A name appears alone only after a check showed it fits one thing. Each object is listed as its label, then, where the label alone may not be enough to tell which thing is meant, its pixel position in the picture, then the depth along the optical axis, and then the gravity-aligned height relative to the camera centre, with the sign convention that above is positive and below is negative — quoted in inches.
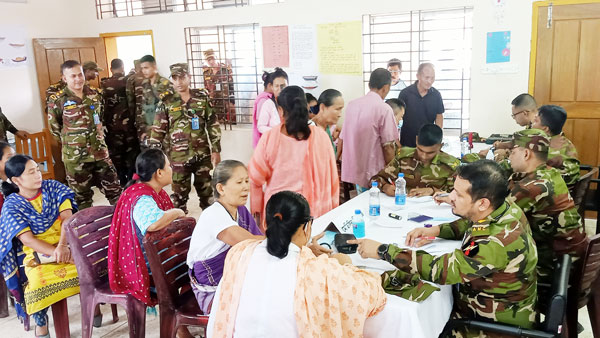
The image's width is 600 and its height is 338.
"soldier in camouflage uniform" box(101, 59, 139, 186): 235.0 -23.6
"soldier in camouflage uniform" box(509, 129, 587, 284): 96.5 -28.9
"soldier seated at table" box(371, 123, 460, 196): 125.4 -27.4
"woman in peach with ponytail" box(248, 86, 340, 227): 112.0 -21.3
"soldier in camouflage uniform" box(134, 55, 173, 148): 214.1 -10.7
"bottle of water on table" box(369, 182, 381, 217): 113.3 -31.6
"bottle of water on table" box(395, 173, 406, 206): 120.1 -31.0
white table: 71.7 -34.4
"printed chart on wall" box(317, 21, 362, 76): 216.2 +7.3
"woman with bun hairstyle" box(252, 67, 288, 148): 175.0 -13.4
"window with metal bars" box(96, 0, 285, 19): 245.0 +33.6
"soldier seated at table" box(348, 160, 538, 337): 73.7 -29.6
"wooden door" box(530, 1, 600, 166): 177.2 -4.8
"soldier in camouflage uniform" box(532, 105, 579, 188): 137.6 -21.4
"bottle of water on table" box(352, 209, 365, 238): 100.7 -32.5
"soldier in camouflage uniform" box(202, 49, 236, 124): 251.9 -8.0
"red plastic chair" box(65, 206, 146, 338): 102.3 -40.1
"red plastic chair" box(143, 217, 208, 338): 91.9 -38.6
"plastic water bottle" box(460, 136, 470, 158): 169.8 -30.1
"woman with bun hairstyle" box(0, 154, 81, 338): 108.7 -37.3
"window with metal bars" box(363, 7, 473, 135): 200.2 +5.6
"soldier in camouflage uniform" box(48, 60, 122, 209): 191.2 -22.0
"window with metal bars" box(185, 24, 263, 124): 245.0 +1.7
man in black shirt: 191.0 -15.3
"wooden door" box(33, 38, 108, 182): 250.5 +9.3
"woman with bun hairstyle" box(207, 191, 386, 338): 65.7 -29.8
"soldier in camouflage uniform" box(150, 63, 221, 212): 190.1 -23.7
